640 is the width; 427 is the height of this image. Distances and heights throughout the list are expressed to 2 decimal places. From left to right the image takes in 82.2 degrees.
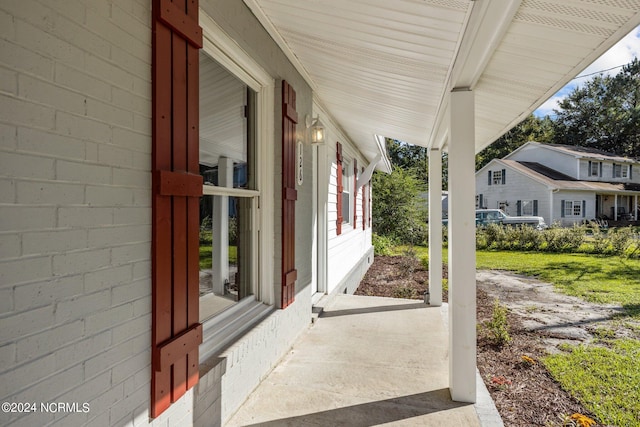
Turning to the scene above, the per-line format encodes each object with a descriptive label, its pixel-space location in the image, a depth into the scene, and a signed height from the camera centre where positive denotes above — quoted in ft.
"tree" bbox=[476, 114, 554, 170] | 103.35 +22.20
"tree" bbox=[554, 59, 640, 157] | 90.43 +26.73
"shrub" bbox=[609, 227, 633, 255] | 37.76 -2.82
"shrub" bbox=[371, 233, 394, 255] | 40.27 -3.47
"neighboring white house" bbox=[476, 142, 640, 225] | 63.98 +5.55
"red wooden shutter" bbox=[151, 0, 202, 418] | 5.08 +0.19
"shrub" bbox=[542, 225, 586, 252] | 41.04 -2.85
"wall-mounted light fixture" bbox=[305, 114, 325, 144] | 12.80 +2.95
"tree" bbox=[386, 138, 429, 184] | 90.84 +15.57
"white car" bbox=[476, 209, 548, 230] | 55.01 -0.71
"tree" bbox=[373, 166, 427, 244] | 46.57 +0.81
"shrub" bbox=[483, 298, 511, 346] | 13.11 -4.19
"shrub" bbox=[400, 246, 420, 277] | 27.38 -3.98
